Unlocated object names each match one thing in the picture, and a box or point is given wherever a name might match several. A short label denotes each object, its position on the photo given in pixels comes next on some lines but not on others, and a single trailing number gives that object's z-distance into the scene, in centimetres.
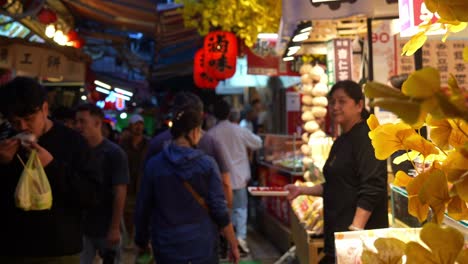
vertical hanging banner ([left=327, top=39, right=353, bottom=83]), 613
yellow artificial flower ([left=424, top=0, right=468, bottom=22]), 102
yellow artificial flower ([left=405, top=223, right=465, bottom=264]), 98
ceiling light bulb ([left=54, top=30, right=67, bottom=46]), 969
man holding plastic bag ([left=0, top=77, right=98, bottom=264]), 288
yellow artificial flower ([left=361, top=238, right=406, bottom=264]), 113
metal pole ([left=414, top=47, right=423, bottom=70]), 294
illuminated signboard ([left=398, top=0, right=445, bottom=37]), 278
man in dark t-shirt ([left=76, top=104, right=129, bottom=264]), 466
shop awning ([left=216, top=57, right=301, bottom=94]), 1327
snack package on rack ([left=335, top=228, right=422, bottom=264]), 204
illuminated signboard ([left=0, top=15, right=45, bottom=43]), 924
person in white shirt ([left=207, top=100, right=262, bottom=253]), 844
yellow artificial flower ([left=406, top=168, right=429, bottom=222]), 122
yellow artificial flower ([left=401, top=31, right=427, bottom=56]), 128
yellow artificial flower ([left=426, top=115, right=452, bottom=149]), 115
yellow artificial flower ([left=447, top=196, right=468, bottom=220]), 112
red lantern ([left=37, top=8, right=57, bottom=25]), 857
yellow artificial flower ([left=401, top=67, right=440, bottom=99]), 86
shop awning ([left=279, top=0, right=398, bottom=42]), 461
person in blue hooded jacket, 386
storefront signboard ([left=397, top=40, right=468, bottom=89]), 516
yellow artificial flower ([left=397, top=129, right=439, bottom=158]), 125
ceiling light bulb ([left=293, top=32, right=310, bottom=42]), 550
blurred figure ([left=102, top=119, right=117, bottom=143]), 857
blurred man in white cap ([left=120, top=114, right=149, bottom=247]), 799
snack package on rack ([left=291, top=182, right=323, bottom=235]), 524
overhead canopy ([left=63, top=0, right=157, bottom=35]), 916
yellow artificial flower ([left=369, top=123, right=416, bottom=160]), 125
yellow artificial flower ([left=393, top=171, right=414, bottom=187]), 136
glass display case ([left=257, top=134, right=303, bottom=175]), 876
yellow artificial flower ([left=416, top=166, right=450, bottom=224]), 105
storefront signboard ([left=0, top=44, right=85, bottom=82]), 744
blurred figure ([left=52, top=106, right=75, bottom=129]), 627
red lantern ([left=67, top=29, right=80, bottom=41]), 1013
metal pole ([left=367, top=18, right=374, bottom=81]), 534
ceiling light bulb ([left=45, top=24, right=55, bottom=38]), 927
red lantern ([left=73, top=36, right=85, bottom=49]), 1031
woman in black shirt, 371
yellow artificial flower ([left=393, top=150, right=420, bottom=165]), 142
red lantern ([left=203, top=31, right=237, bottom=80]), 941
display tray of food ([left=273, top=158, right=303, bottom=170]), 856
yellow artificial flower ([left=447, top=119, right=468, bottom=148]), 110
